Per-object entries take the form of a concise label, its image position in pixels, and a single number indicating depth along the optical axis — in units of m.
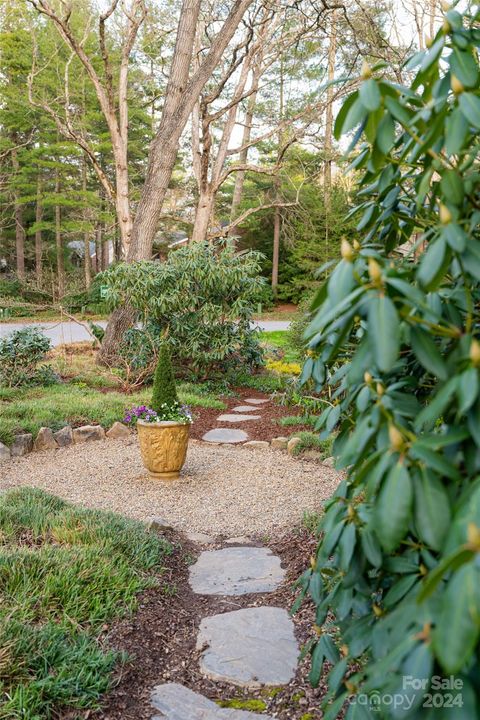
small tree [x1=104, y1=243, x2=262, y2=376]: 7.44
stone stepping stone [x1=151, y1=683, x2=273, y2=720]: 1.78
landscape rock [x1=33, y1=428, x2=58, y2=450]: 5.46
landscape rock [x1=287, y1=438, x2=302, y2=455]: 5.41
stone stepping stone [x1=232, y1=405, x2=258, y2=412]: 6.86
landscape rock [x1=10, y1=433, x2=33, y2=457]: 5.28
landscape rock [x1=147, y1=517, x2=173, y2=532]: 3.26
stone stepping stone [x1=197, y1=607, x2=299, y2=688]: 2.00
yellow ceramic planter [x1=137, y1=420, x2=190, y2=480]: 4.44
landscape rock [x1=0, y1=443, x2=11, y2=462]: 5.15
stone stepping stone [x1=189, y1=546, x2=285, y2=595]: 2.70
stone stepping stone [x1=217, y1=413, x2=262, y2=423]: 6.43
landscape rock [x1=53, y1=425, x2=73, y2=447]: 5.57
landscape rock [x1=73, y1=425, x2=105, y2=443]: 5.69
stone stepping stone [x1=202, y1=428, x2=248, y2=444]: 5.78
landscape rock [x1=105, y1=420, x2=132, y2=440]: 5.86
